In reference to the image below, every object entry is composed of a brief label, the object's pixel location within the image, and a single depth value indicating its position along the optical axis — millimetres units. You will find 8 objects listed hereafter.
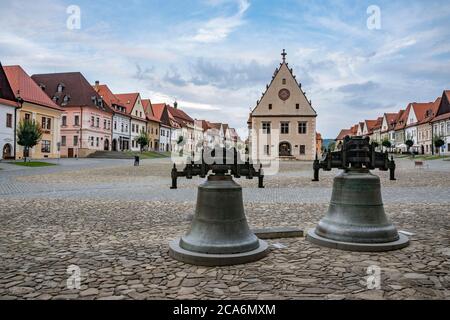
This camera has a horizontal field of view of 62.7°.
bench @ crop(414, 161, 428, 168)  28588
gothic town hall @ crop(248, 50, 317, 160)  53312
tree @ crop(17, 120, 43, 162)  31688
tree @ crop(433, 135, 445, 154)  48938
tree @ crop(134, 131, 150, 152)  60719
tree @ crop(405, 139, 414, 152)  57812
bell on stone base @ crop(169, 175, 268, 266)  4773
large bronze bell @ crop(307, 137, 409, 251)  5492
